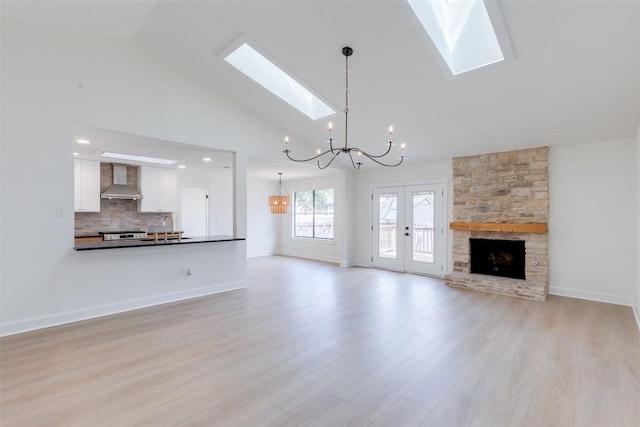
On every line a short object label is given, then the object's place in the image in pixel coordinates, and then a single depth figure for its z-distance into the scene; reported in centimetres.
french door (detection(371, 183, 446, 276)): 622
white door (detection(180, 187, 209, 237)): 777
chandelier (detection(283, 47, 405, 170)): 342
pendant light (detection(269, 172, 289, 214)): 773
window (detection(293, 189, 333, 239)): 864
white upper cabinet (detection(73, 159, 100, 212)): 599
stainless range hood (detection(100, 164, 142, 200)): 631
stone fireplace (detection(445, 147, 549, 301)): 491
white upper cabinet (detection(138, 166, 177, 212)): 681
